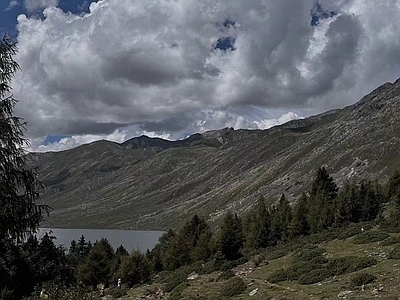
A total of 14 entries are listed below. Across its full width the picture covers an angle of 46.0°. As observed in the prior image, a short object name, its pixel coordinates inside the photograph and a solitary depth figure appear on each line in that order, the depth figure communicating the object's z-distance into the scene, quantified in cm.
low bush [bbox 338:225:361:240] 4696
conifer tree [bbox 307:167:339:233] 6931
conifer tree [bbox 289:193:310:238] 7212
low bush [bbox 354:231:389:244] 3972
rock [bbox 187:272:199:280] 4892
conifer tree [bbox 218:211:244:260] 6097
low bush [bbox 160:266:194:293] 4531
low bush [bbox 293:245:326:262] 3847
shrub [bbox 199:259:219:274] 5119
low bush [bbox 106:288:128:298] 5289
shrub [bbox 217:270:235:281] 4228
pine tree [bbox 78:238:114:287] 7369
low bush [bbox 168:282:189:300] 3714
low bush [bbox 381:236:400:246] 3534
